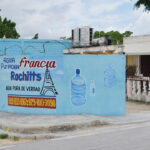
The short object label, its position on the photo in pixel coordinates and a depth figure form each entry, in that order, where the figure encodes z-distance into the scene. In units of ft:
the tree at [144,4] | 83.82
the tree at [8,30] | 124.77
